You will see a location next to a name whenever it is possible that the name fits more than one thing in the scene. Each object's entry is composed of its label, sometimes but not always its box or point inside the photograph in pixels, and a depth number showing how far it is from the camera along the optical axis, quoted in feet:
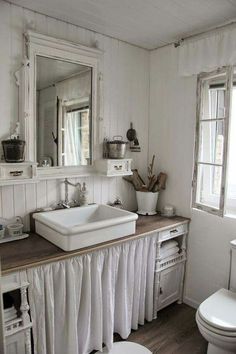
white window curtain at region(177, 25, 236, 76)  6.57
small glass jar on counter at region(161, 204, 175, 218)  8.14
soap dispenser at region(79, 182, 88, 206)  7.30
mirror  6.25
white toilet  5.20
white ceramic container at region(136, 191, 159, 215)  8.18
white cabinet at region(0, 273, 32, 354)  4.65
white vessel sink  5.38
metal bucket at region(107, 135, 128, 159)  7.55
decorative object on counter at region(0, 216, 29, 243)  5.97
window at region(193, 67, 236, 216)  6.89
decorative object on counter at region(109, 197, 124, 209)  8.13
